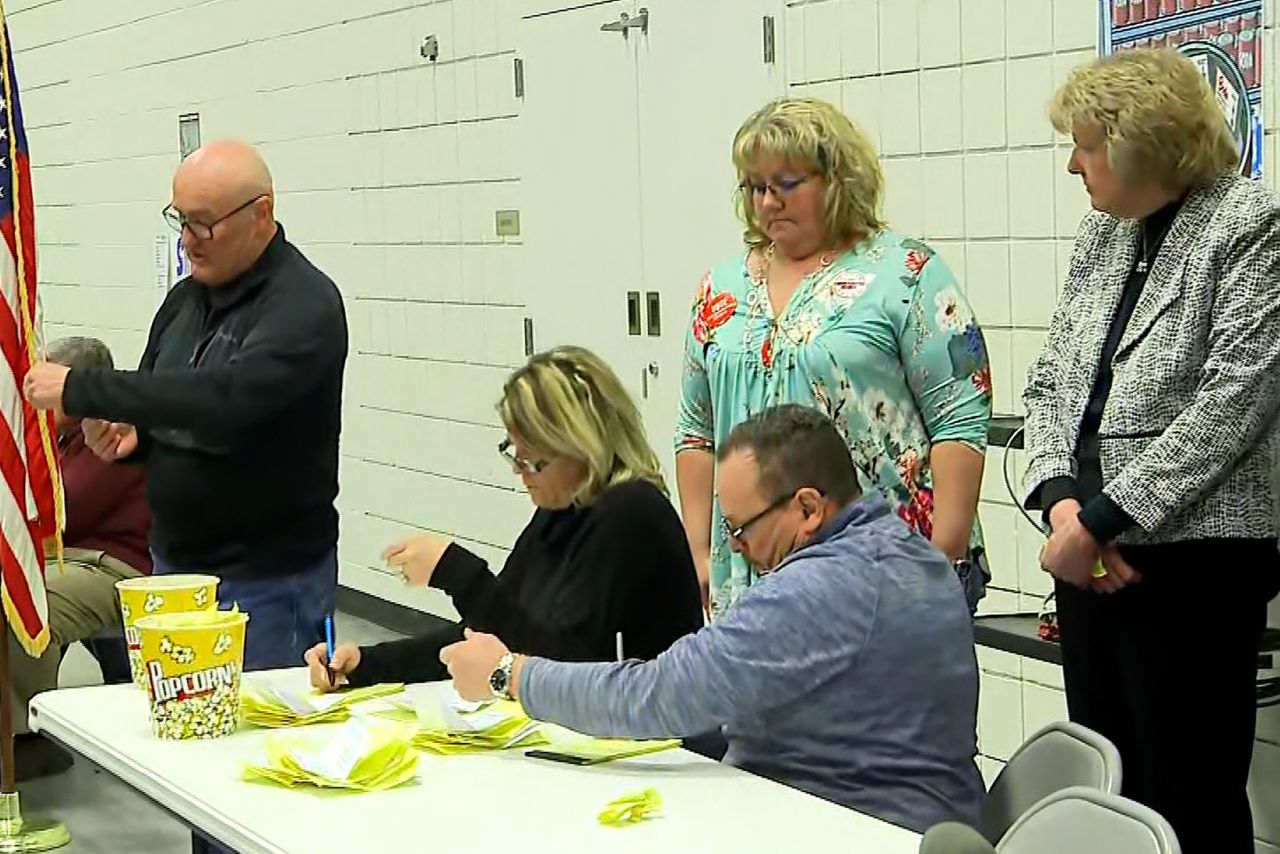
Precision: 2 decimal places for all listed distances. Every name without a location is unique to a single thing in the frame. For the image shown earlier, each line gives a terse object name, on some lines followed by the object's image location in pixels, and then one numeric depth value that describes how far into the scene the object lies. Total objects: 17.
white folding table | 3.64
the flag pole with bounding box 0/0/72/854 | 7.82
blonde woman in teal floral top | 5.26
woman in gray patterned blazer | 4.92
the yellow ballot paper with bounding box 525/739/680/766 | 4.24
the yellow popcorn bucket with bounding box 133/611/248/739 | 4.42
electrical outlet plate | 10.92
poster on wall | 6.09
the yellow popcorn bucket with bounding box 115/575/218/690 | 4.64
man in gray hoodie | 4.04
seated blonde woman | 4.92
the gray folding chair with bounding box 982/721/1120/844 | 3.79
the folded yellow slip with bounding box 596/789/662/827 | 3.76
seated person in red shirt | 8.93
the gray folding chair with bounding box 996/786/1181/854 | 3.14
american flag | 7.74
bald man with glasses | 6.09
